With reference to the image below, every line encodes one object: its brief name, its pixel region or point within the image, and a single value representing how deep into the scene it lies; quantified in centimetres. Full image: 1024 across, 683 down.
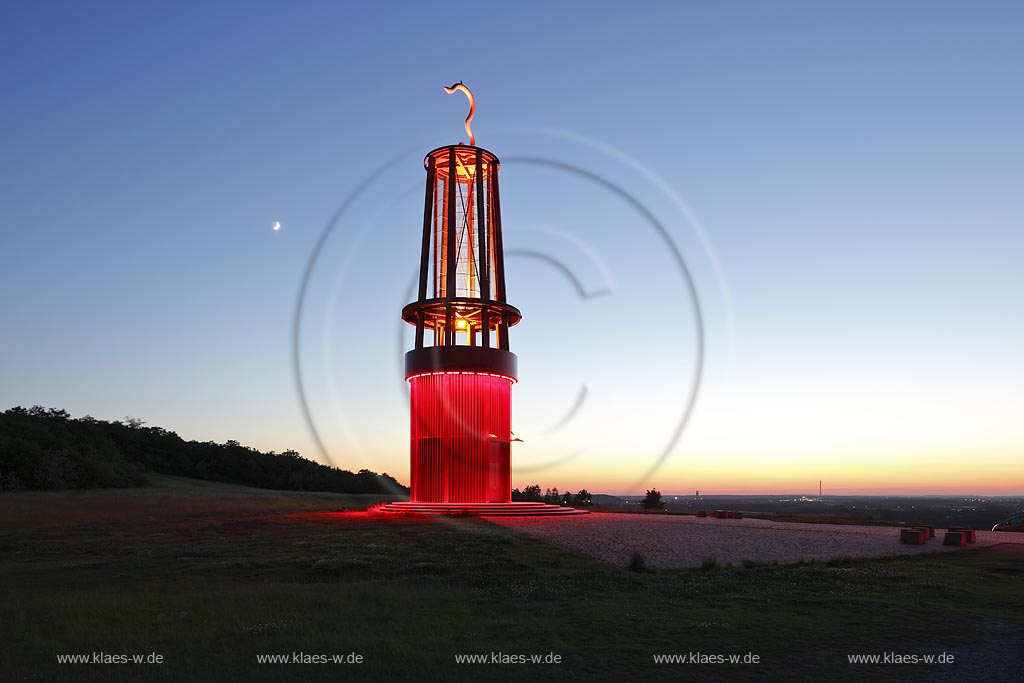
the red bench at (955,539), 2666
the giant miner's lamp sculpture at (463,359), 4878
